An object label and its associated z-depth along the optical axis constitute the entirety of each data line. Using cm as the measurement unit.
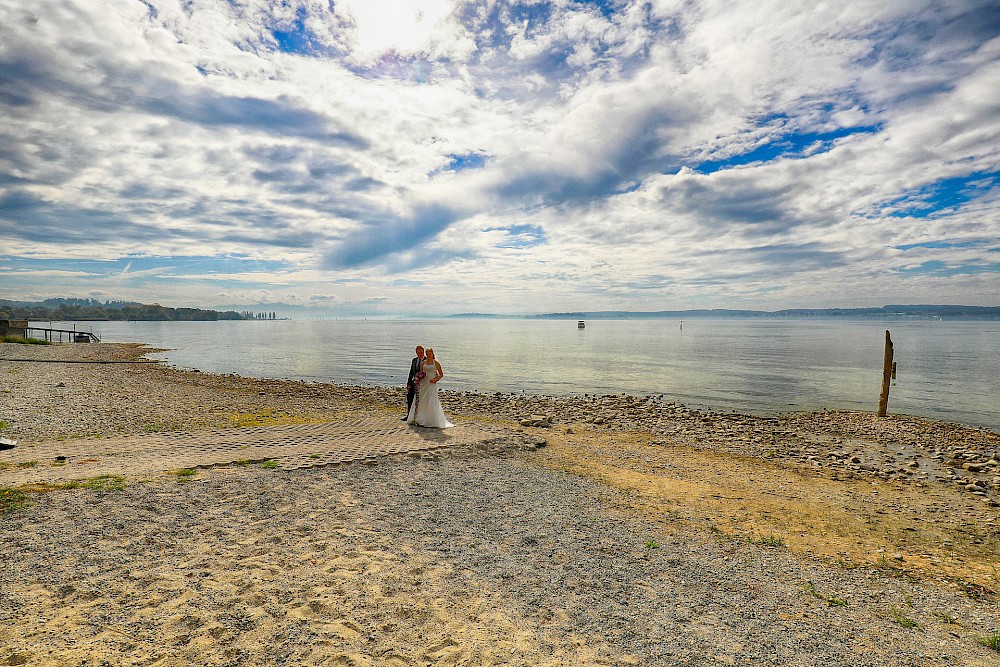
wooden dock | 7306
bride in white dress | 1548
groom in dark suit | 1588
